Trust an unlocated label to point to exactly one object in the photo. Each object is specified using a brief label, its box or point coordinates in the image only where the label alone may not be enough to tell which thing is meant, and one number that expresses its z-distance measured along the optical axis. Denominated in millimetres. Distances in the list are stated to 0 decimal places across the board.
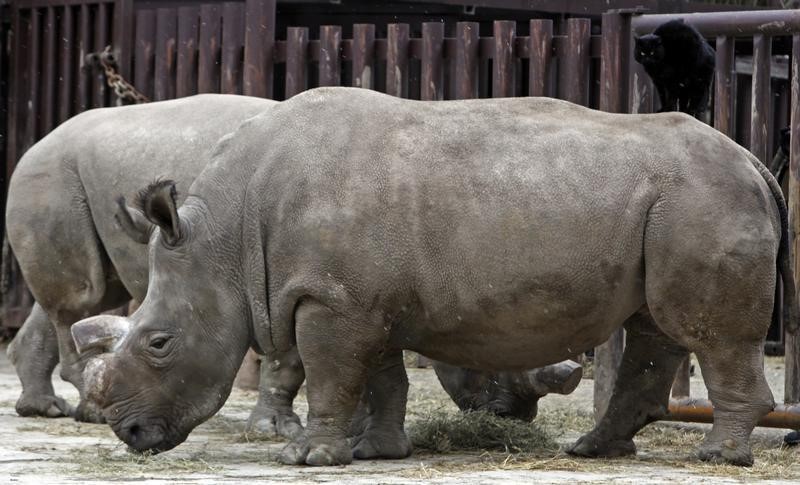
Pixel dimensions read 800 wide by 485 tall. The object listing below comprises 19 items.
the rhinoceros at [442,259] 14172
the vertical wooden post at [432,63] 20109
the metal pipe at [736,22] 16922
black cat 17375
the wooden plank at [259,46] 21781
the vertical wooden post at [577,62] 18797
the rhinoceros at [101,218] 17422
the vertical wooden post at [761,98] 17312
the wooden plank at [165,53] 22937
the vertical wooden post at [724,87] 17719
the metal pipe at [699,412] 16469
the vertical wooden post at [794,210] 16703
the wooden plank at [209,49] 22359
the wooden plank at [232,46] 22078
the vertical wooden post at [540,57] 19031
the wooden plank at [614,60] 18437
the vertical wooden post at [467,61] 19750
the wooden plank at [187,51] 22625
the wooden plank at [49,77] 26062
